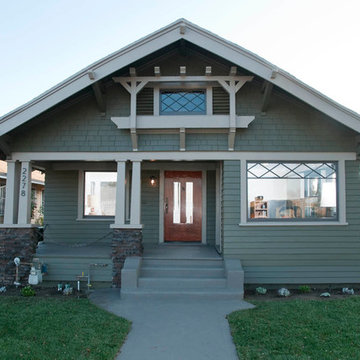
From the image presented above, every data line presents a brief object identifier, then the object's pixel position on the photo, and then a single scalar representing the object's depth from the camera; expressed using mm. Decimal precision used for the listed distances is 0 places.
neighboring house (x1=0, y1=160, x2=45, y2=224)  17438
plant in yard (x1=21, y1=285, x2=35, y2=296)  6605
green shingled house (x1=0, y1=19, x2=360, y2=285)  7414
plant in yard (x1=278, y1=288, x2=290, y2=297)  6823
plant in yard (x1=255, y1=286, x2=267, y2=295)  7023
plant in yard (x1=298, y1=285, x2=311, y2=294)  7186
